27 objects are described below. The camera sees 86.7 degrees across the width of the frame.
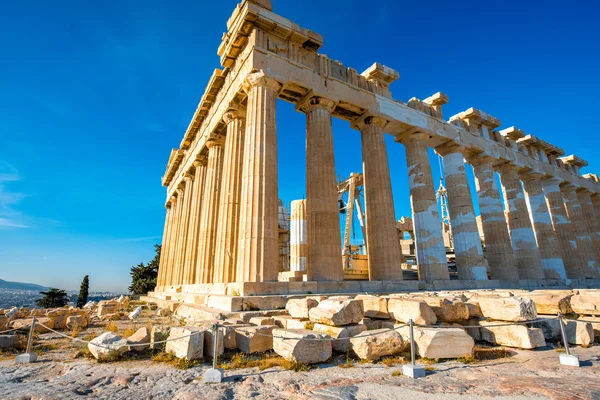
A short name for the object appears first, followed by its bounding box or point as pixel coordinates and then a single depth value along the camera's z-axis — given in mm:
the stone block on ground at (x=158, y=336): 6570
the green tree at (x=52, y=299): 34912
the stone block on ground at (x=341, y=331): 6199
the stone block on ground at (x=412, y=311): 6457
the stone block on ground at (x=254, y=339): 6137
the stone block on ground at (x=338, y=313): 6453
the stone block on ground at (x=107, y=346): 5887
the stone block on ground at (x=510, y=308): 6558
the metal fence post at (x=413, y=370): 4816
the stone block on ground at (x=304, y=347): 5463
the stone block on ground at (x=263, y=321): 7555
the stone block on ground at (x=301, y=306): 7742
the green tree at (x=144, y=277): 40406
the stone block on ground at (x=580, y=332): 6629
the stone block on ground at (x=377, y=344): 5770
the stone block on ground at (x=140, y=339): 6445
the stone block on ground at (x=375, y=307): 7499
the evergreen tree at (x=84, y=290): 38041
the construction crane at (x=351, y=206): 35812
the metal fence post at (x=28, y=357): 6055
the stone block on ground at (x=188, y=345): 5621
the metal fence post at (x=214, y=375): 4691
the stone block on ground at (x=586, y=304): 7838
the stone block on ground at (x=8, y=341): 7203
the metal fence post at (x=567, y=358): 5277
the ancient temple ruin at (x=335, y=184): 12812
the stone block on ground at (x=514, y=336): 6254
